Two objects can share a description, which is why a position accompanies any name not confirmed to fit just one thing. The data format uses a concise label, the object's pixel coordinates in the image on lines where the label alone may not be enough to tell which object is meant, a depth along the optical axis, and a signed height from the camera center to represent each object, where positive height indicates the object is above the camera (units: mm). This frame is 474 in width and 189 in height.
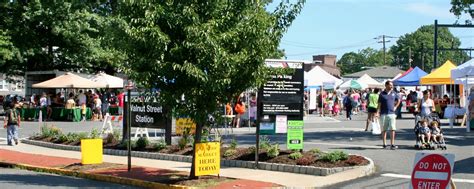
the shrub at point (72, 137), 20403 -783
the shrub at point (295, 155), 14189 -907
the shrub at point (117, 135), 19847 -676
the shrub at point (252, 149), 15090 -839
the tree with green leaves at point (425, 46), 143500 +17479
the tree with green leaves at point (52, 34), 38562 +5159
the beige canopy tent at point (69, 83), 36038 +1805
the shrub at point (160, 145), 17328 -878
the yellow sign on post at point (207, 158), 12130 -862
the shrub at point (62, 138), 20745 -829
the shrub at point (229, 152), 15352 -926
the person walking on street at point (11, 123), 20859 -341
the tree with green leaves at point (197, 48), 11375 +1262
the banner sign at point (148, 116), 17484 -52
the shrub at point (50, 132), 21817 -668
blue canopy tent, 36938 +2213
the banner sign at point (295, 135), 14844 -461
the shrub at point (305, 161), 13774 -1004
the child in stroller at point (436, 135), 17031 -489
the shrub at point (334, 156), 13781 -902
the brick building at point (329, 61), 145500 +13882
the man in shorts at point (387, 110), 16644 +184
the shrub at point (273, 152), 14555 -855
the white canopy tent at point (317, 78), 36894 +2313
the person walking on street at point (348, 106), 35872 +602
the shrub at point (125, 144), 18175 -898
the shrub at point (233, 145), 15942 -773
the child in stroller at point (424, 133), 16875 -437
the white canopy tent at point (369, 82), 51581 +2929
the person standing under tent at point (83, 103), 35250 +615
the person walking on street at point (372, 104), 23125 +472
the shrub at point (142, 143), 17953 -834
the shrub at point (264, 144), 15164 -715
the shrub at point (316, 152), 14556 -849
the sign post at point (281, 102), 14594 +321
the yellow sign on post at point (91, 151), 15180 -921
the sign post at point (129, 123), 13552 -202
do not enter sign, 7719 -681
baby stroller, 16875 -626
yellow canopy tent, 29750 +1943
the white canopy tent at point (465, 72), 23688 +1774
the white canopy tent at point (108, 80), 38500 +2129
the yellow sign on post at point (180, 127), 18198 -374
